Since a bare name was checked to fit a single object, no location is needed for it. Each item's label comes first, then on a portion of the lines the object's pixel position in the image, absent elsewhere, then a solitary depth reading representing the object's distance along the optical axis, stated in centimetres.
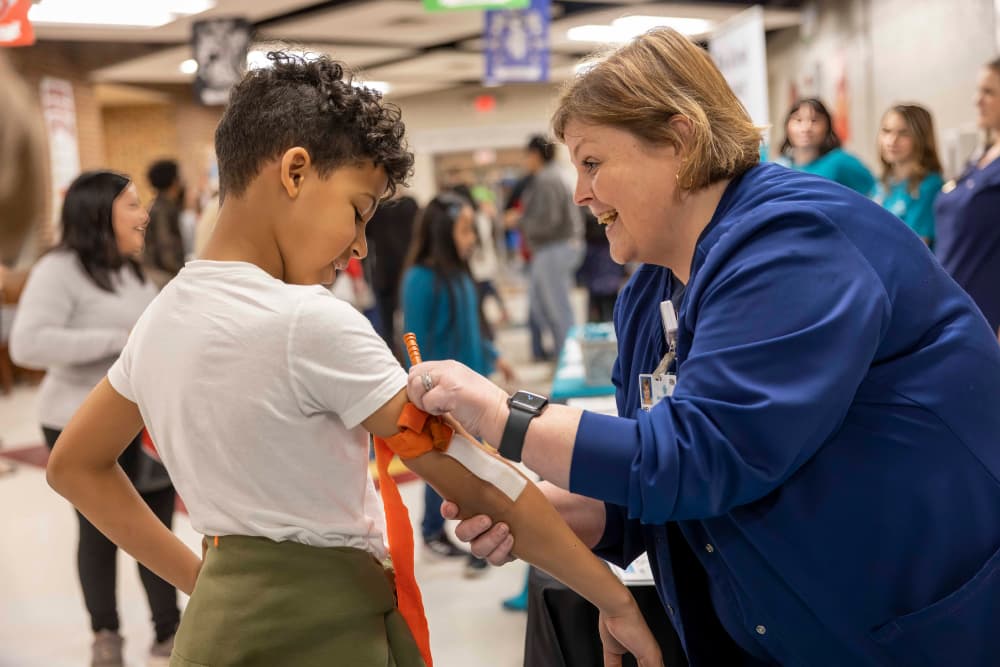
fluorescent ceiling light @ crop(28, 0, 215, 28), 873
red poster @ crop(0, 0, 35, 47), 217
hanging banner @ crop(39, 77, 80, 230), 997
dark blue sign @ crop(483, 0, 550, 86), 923
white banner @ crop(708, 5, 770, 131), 416
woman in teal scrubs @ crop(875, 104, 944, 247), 476
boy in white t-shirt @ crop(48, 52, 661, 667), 112
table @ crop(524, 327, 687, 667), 177
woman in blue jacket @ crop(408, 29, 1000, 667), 111
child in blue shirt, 405
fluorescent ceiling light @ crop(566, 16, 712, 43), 1183
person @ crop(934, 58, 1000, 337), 364
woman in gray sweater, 298
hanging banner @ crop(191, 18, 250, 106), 880
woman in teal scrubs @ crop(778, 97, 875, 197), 477
